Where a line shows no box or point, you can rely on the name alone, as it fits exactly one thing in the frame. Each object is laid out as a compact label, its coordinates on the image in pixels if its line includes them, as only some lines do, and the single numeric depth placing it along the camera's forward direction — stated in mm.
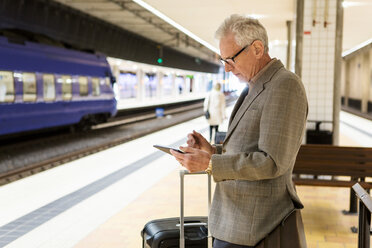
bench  5258
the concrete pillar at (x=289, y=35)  13619
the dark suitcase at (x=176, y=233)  2852
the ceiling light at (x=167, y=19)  10162
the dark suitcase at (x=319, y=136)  7715
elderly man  1692
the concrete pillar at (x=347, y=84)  37241
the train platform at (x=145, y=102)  30570
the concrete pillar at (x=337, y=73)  7547
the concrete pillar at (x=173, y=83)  44794
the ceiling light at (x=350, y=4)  10047
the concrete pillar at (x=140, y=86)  34219
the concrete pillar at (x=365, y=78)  28750
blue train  11000
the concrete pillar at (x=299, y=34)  7754
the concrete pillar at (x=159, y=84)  38988
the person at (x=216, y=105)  11664
